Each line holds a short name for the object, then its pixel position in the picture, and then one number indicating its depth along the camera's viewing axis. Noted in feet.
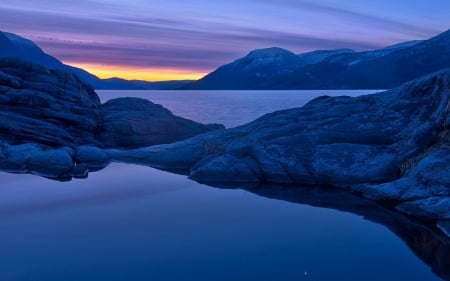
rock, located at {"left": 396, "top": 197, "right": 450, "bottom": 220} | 52.67
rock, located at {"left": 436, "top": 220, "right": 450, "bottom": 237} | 48.41
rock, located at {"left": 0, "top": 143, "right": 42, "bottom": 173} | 82.69
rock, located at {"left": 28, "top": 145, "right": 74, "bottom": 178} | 79.77
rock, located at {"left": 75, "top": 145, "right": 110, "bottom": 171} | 89.61
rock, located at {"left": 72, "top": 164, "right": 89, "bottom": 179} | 79.65
